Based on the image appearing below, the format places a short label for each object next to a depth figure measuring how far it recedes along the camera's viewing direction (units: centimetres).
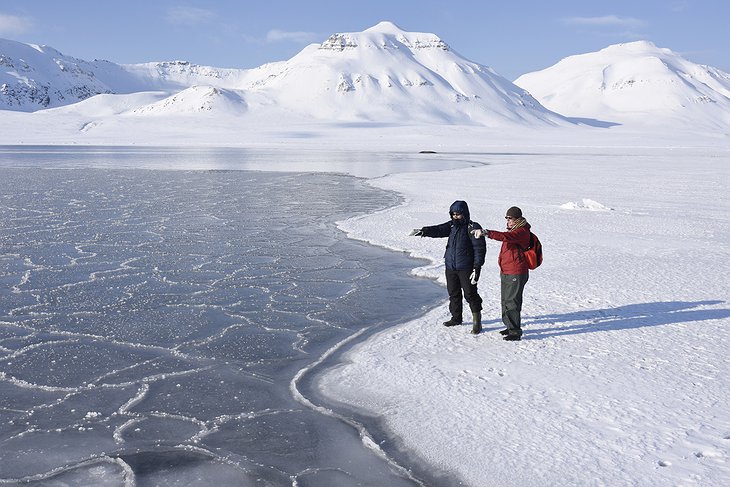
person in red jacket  587
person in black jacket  617
